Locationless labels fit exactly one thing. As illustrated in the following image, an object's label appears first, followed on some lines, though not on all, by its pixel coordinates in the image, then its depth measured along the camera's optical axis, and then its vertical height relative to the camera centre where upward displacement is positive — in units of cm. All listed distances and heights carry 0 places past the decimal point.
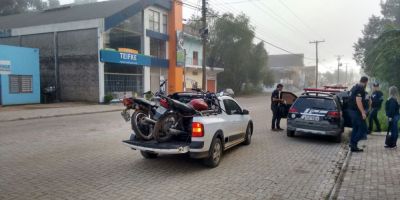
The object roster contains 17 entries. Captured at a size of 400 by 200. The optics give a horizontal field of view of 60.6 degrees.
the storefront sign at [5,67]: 2261 +143
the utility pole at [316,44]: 6581 +857
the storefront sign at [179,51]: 3475 +377
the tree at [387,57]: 1653 +163
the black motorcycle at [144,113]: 701 -53
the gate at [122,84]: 2787 +38
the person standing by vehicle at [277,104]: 1225 -57
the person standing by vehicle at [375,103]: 1106 -51
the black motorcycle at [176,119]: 675 -61
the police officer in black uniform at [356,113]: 846 -63
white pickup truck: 652 -108
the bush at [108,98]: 2666 -77
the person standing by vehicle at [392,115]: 886 -70
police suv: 996 -81
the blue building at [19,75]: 2278 +89
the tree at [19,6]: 4772 +1207
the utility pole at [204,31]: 2341 +390
